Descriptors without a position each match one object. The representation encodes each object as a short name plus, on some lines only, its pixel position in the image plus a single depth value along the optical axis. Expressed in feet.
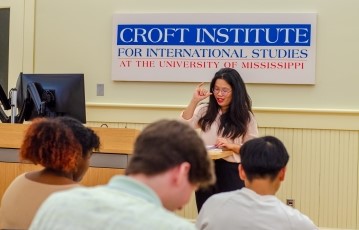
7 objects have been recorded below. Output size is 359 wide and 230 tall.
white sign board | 16.60
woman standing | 11.89
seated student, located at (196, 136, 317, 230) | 6.40
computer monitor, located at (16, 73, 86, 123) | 12.85
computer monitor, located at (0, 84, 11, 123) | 14.58
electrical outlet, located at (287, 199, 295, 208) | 16.62
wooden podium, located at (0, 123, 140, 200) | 10.78
